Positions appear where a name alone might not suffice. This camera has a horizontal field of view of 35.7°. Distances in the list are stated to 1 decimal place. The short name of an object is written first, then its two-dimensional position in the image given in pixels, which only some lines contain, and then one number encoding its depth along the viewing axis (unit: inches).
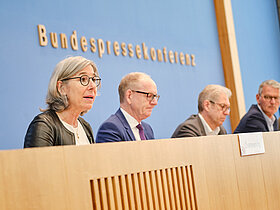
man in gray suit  144.9
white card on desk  99.8
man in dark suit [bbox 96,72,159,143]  120.1
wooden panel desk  58.1
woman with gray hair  98.0
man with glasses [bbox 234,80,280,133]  169.5
